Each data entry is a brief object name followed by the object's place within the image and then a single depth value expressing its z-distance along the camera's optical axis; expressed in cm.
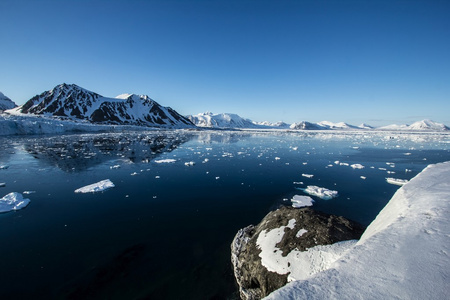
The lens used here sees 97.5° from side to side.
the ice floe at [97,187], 1038
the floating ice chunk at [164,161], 1790
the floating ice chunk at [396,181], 1190
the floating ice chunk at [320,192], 1008
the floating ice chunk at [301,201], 910
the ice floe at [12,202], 812
